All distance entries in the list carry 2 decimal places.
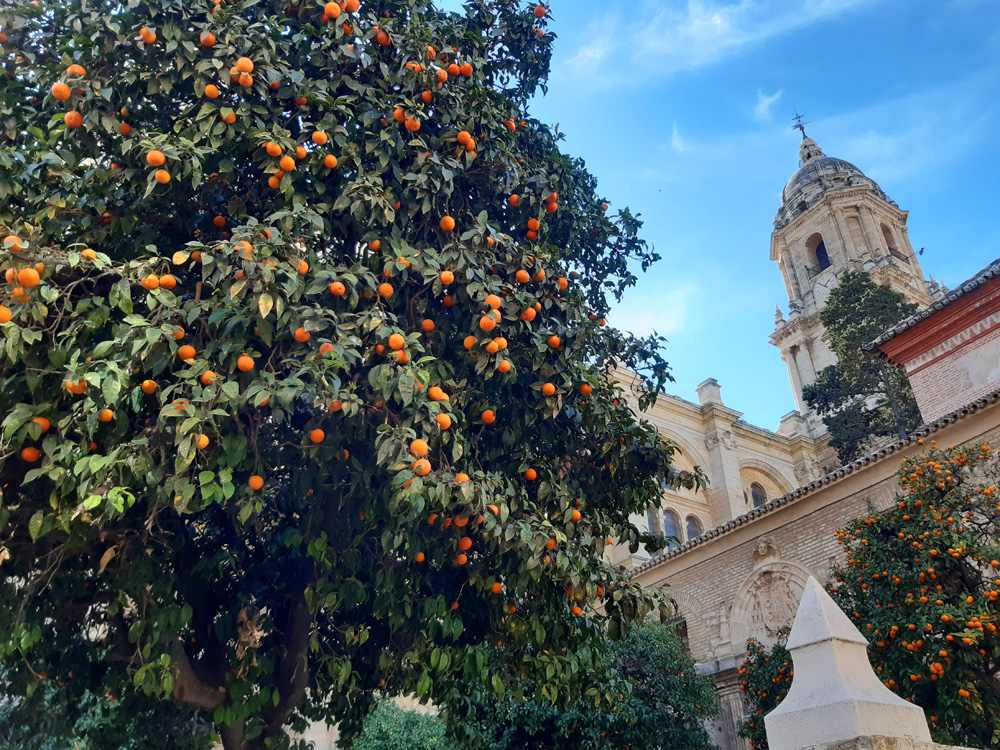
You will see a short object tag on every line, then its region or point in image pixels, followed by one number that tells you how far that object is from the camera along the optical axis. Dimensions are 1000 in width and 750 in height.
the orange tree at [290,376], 4.07
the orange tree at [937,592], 8.34
